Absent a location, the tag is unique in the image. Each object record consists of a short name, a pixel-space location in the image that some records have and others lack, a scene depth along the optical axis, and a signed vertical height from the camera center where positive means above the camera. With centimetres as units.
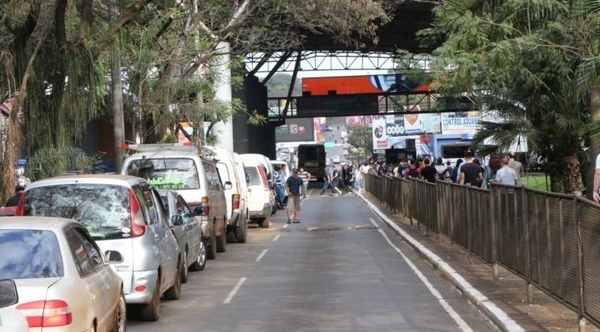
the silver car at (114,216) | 1012 -55
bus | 7906 +36
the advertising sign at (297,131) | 14625 +502
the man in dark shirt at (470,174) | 2081 -44
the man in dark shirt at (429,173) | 2580 -47
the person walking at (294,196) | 2903 -113
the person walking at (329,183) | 5614 -145
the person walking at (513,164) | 2086 -24
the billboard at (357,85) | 6969 +596
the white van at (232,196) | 2123 -77
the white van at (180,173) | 1692 -13
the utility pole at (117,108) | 1920 +136
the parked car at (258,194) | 2728 -98
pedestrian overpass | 5119 +535
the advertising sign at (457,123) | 8056 +302
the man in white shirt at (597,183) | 1240 -46
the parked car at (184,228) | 1280 -98
